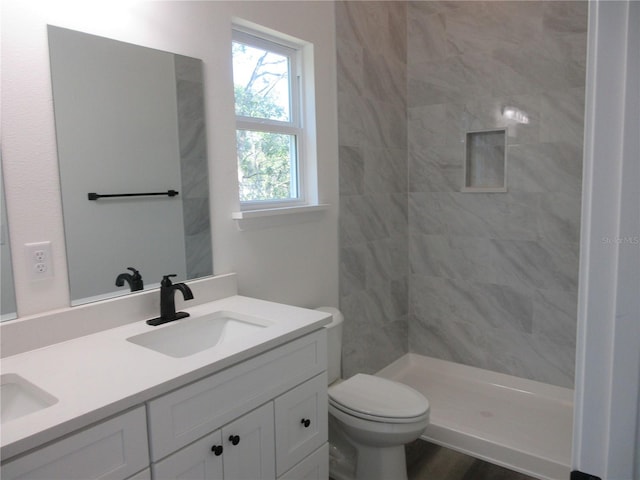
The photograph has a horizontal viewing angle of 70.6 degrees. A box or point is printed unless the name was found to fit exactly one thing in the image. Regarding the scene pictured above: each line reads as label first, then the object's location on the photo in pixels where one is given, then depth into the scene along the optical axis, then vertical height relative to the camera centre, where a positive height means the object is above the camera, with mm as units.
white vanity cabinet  1169 -662
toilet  1915 -978
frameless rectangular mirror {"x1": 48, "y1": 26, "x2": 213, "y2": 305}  1476 +131
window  2135 +364
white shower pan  2301 -1312
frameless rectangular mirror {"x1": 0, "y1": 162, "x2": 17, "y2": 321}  1313 -209
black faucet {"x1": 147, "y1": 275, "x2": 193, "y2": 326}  1617 -374
